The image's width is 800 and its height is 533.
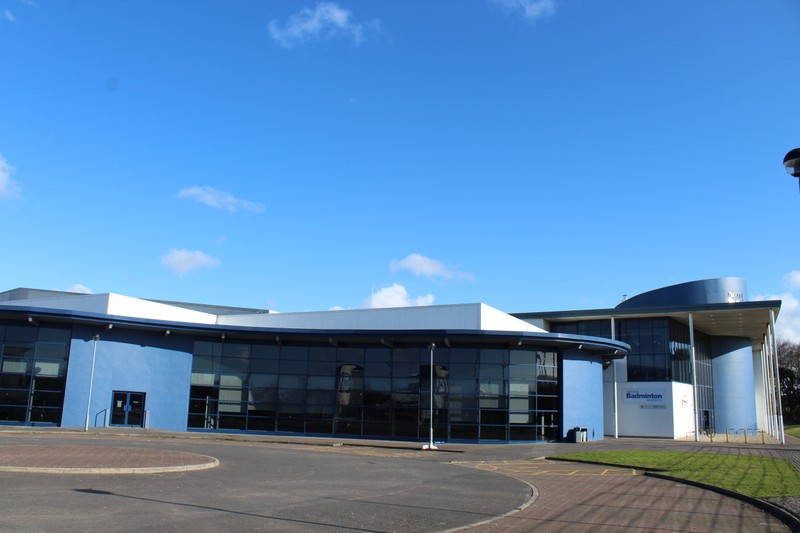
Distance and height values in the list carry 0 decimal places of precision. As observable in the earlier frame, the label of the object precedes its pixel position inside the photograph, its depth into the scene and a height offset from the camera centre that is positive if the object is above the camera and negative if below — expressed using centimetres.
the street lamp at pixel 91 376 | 3323 +15
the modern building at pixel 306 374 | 3353 +70
